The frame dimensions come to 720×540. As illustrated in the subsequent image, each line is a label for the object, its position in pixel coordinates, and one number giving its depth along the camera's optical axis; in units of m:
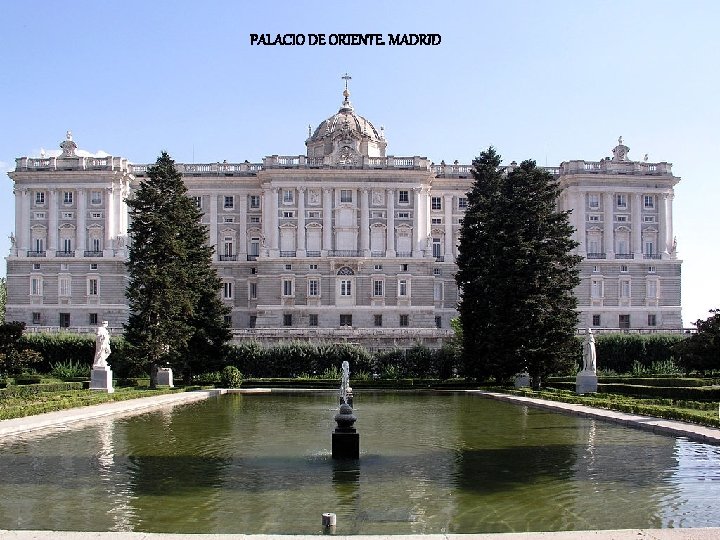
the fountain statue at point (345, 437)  17.08
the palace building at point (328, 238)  73.69
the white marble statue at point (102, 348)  38.97
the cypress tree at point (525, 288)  41.38
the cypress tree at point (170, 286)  44.91
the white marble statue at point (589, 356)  37.50
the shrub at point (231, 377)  46.41
